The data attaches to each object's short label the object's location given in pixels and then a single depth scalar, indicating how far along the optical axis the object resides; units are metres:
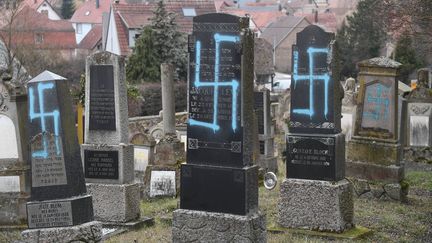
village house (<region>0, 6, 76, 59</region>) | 41.50
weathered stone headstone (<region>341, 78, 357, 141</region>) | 23.21
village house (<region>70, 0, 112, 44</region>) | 78.88
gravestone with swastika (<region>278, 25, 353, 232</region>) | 10.37
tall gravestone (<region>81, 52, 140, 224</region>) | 11.77
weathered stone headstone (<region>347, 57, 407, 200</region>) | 13.71
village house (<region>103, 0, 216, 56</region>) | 54.84
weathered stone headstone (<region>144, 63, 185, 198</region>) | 15.03
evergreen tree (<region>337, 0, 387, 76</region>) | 50.34
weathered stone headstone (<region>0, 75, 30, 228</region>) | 11.88
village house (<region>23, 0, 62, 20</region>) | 89.19
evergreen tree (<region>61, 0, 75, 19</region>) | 95.88
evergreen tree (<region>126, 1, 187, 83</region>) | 39.31
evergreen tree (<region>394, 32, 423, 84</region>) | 43.62
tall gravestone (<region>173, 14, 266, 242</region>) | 8.26
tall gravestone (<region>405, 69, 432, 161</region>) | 20.62
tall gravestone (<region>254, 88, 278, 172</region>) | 18.28
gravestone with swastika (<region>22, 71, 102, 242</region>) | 8.34
